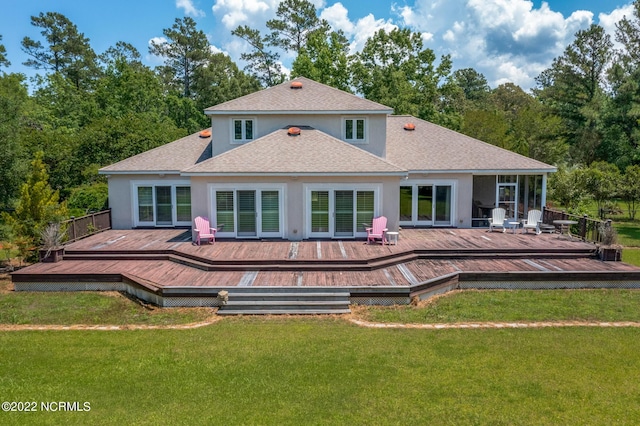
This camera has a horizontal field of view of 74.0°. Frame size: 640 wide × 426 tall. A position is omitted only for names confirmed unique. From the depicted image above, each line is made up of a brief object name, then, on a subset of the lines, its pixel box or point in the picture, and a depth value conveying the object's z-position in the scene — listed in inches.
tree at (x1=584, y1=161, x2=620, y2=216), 1035.3
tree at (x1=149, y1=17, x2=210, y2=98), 2156.7
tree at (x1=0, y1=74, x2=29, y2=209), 891.4
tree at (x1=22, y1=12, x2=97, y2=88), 2030.0
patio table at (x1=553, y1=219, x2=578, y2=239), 704.5
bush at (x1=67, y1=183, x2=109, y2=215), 921.5
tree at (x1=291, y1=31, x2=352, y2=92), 1510.8
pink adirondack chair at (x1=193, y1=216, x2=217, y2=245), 645.3
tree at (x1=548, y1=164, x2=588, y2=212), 951.0
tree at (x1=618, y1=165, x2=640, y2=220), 1046.4
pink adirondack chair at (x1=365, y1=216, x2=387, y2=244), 640.4
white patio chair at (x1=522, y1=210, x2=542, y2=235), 721.6
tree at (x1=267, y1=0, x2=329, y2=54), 1989.4
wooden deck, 500.7
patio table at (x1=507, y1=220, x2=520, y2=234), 721.6
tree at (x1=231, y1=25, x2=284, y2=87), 2085.4
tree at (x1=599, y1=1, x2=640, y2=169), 1482.5
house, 663.1
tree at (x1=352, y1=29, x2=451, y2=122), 1457.9
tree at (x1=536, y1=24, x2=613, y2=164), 1761.8
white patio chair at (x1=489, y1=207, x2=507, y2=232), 743.7
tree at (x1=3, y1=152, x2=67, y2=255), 589.2
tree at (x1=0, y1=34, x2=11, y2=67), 1819.6
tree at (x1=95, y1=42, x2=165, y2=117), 1659.7
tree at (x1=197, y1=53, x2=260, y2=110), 1854.1
